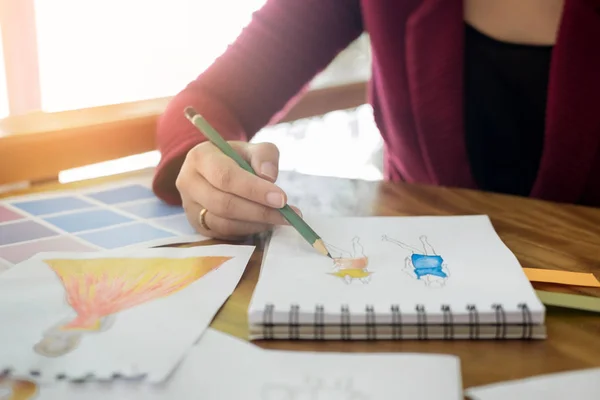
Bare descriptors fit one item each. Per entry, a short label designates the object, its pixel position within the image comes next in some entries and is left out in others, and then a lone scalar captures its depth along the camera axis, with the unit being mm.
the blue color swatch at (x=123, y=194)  789
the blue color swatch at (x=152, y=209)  740
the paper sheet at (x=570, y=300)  505
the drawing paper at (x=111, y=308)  427
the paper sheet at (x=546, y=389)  393
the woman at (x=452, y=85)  836
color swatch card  646
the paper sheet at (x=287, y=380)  388
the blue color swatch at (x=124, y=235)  650
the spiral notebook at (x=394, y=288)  462
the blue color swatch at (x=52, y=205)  746
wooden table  439
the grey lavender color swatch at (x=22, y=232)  661
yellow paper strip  546
